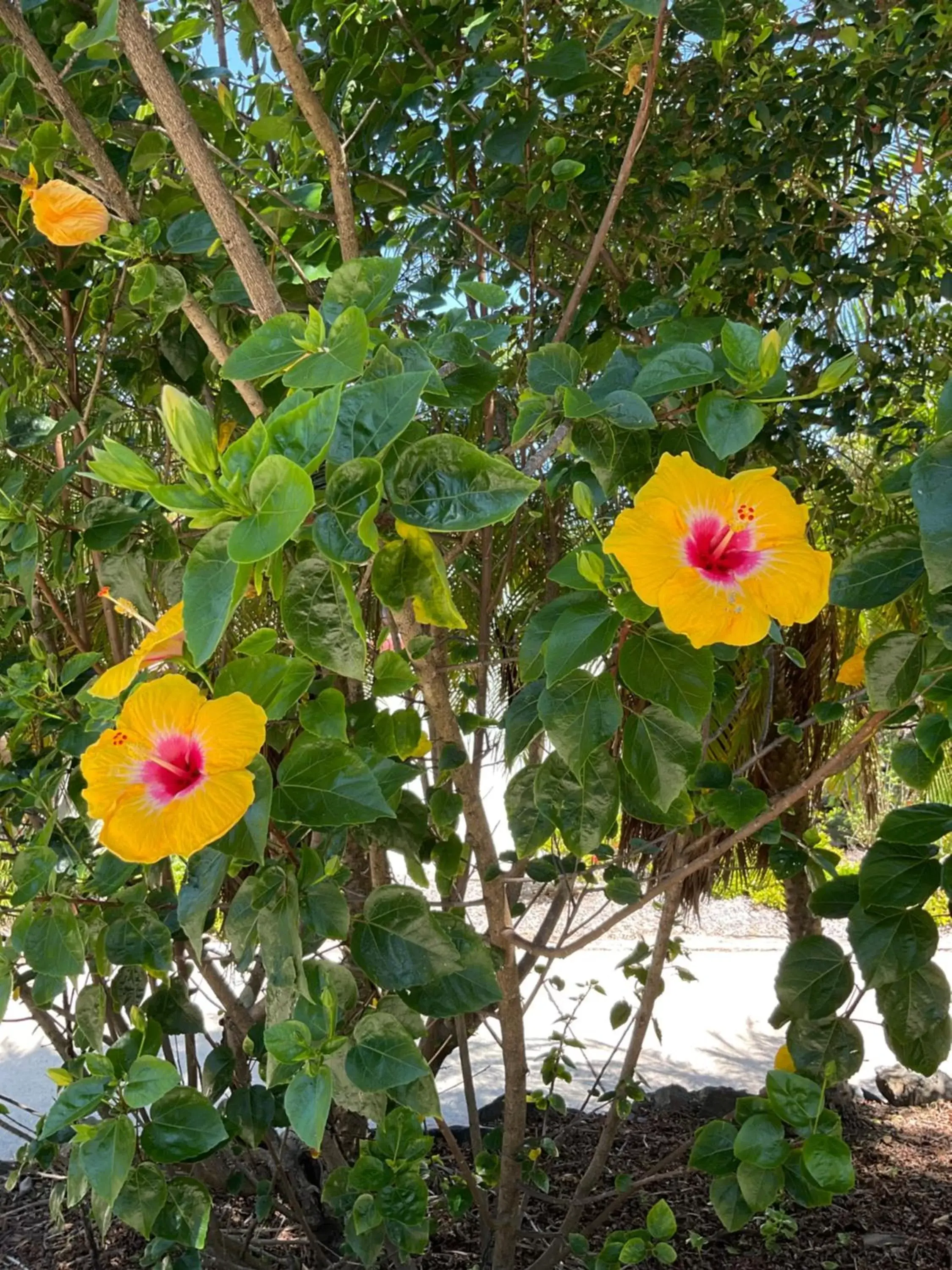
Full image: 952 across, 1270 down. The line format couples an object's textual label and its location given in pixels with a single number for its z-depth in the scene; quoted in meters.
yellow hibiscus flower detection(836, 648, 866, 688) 1.01
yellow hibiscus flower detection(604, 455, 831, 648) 0.63
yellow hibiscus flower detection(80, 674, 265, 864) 0.63
